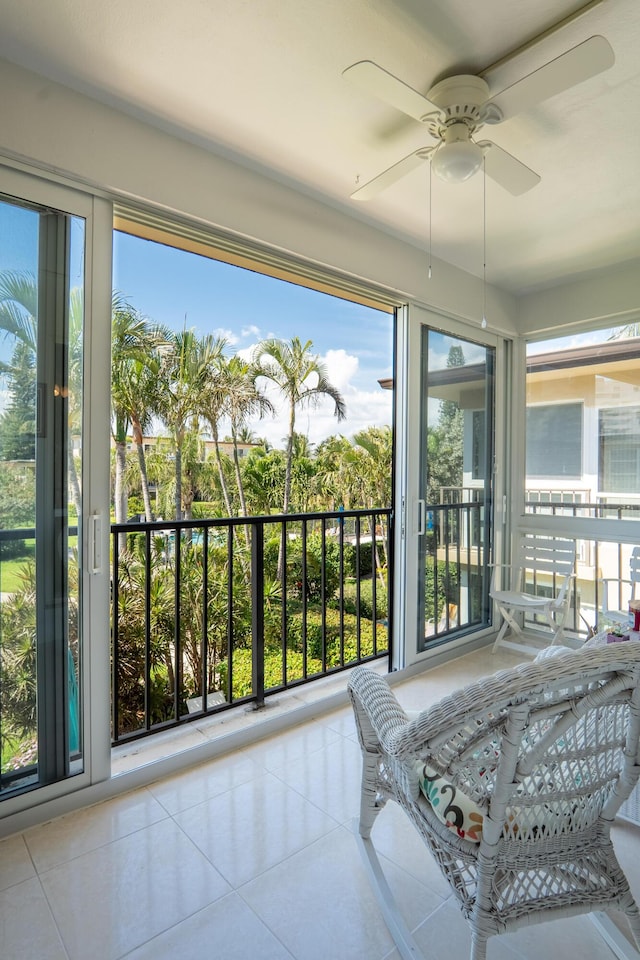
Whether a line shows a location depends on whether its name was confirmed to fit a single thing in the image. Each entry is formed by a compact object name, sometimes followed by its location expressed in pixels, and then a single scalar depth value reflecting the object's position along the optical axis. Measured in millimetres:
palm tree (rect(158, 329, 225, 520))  7691
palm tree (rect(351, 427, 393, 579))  9078
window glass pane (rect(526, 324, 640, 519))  3363
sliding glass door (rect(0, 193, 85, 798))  1718
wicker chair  971
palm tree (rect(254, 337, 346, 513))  8422
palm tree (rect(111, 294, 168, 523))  7285
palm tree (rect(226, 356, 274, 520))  8125
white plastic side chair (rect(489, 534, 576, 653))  3256
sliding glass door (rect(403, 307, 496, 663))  3109
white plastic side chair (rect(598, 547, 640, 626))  3170
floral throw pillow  1121
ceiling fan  1358
